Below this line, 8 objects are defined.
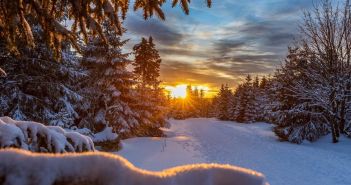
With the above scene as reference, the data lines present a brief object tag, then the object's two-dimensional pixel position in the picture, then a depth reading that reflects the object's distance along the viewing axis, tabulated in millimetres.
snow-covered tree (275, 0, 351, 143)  21984
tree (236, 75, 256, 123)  61344
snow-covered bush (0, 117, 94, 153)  2680
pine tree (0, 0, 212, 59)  2945
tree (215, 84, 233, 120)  71006
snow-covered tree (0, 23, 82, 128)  10941
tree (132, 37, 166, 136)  26938
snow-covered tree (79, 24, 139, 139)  21359
